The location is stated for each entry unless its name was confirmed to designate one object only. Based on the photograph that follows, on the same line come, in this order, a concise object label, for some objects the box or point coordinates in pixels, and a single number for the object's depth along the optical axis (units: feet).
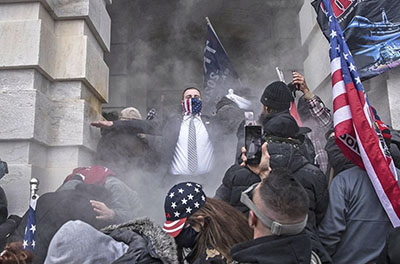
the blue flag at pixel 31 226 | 10.85
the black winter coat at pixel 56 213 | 10.86
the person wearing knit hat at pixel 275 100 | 13.25
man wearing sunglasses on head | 6.56
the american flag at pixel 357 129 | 10.42
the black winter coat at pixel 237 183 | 10.66
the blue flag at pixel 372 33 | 16.53
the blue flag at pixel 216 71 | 20.85
